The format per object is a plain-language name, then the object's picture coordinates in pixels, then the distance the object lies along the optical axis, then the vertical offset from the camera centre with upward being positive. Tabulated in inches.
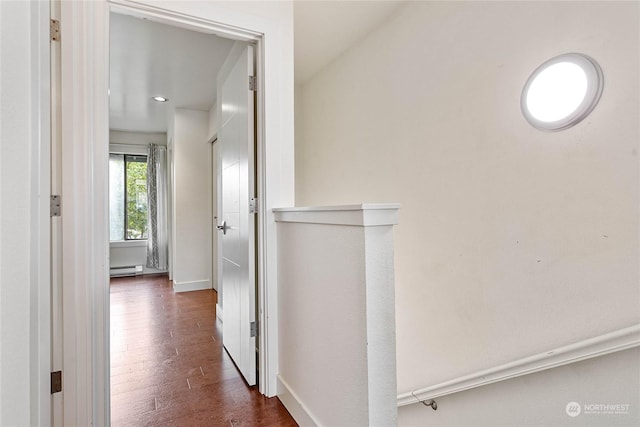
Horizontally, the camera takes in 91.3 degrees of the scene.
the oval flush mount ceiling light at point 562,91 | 52.1 +21.7
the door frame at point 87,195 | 53.6 +4.4
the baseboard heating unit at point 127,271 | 215.3 -36.1
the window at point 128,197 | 223.6 +16.2
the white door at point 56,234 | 52.6 -2.4
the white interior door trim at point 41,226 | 37.1 -0.8
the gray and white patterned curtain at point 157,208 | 216.5 +7.6
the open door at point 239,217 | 77.2 +0.2
